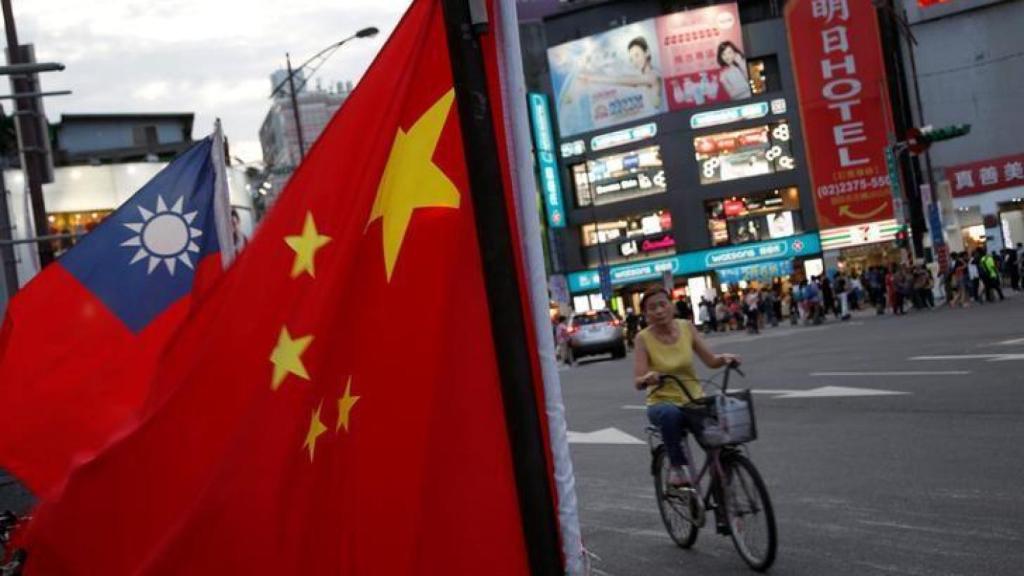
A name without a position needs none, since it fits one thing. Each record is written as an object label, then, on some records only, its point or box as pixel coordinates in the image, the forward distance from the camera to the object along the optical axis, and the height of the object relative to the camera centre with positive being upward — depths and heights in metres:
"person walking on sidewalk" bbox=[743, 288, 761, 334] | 40.66 -1.03
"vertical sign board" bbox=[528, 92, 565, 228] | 65.94 +7.43
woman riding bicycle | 7.43 -0.46
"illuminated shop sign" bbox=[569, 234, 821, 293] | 61.03 +1.19
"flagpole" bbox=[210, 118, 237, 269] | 7.46 +0.93
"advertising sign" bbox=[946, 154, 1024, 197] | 49.81 +2.78
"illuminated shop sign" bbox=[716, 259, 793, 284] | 61.06 +0.28
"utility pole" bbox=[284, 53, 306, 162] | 35.79 +7.52
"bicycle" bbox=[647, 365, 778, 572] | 6.82 -1.14
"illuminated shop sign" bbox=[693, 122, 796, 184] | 62.25 +6.28
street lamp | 32.53 +7.56
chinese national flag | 3.40 -0.12
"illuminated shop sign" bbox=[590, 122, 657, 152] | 64.19 +8.19
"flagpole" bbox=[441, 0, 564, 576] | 3.41 +0.04
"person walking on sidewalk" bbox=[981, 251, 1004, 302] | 35.03 -0.85
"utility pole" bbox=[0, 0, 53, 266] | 16.25 +3.35
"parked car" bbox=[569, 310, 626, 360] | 37.69 -1.04
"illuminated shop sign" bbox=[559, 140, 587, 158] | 66.19 +8.15
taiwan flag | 6.04 +0.30
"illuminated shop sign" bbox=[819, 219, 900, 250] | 58.53 +1.32
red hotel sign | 58.91 +7.55
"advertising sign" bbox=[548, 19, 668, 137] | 63.88 +11.35
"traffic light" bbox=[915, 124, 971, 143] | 37.53 +3.50
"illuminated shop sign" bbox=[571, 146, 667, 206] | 64.76 +6.27
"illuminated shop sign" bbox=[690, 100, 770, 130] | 62.47 +8.25
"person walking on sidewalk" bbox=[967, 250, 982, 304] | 35.81 -0.83
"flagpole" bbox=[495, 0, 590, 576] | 3.47 +0.17
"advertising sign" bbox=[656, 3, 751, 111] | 62.53 +11.38
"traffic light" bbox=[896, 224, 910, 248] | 44.47 +0.74
